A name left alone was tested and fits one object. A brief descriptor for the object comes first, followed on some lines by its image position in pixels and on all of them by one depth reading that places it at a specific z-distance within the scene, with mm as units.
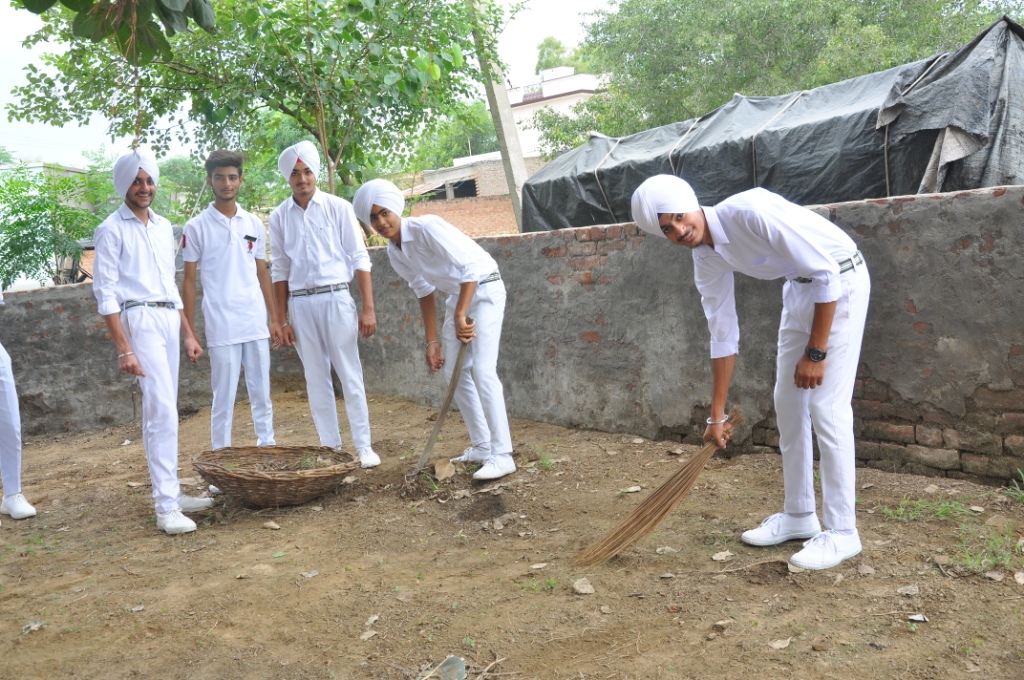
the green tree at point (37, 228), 12992
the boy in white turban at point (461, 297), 4691
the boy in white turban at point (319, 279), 5113
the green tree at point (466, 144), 31073
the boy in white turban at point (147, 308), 4328
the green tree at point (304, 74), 7430
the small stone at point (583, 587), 3344
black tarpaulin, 5812
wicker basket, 4492
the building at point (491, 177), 22359
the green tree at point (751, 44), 14719
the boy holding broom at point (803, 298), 3119
